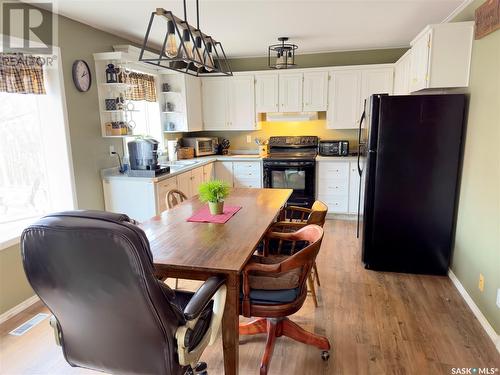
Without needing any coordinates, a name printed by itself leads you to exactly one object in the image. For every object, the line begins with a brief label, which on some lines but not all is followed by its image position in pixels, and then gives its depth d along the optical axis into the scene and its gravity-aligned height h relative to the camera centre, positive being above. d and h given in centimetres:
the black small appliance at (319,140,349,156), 482 -31
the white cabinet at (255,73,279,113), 498 +52
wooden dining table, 159 -63
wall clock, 305 +50
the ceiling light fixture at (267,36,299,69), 407 +96
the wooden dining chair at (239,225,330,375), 167 -89
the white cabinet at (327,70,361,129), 471 +39
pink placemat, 225 -61
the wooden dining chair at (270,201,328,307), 233 -74
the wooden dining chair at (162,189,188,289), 277 -63
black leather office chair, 107 -60
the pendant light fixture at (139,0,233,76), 176 +49
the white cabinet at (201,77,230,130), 517 +39
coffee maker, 348 -26
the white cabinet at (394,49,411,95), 361 +60
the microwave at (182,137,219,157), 509 -25
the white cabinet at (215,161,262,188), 500 -68
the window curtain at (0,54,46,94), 245 +43
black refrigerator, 280 -47
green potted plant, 226 -44
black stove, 473 -66
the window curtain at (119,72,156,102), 360 +51
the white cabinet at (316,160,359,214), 466 -82
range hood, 494 +17
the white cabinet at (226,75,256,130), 507 +39
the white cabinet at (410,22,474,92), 268 +58
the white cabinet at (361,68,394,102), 457 +62
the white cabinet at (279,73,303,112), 489 +52
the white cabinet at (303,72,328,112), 480 +52
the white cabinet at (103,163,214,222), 340 -69
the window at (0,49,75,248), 267 -23
